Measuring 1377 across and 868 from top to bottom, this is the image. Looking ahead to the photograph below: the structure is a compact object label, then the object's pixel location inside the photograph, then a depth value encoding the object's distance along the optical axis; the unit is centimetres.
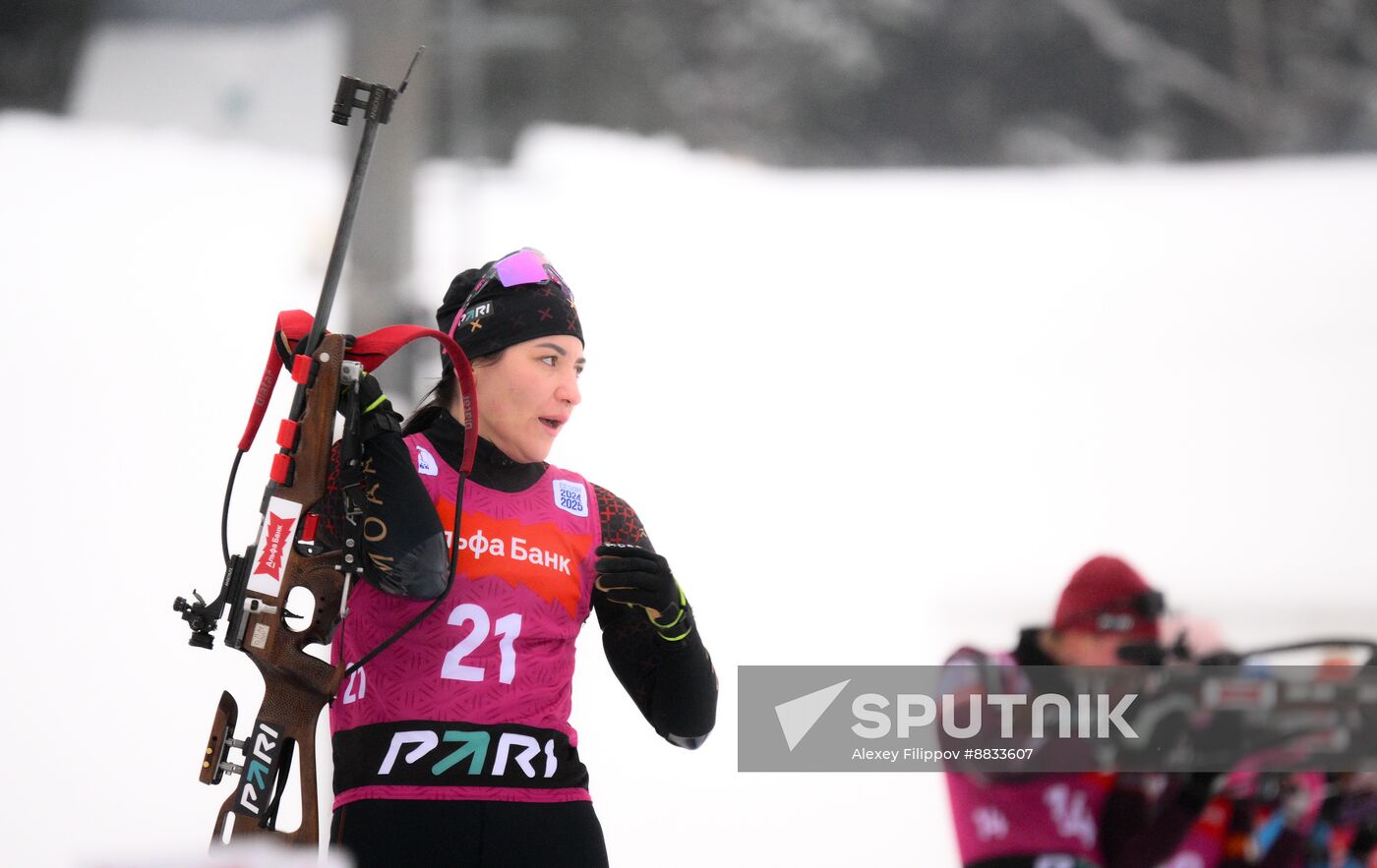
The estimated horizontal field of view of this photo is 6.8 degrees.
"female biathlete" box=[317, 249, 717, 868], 1441
